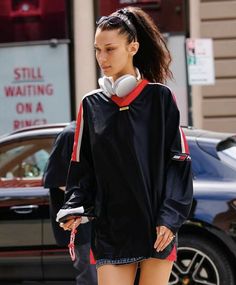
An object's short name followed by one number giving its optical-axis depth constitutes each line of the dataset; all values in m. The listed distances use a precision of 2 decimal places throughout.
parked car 8.29
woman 4.54
